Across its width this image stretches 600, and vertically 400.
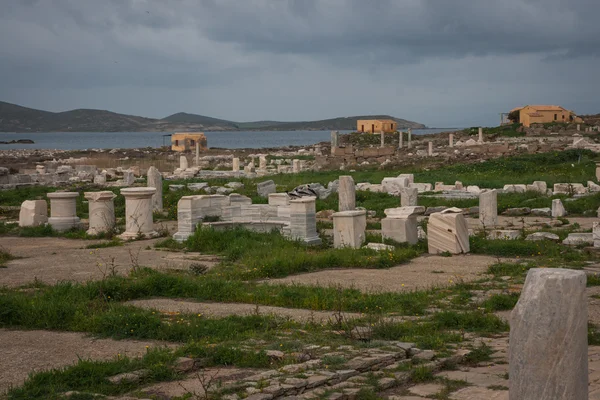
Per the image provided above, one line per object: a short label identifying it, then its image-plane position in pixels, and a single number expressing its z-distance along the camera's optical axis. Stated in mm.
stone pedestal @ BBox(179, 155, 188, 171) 40528
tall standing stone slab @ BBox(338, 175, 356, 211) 19656
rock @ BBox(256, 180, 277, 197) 24766
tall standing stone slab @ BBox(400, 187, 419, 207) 19719
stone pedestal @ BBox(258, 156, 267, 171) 41212
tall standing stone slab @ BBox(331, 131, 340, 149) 49956
